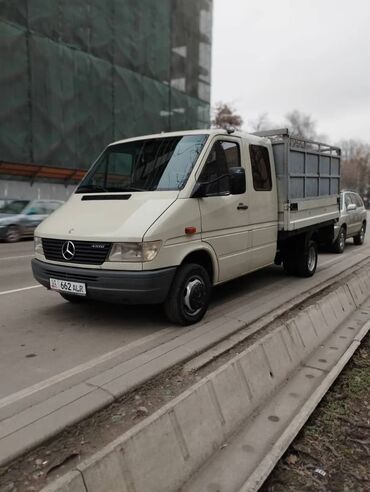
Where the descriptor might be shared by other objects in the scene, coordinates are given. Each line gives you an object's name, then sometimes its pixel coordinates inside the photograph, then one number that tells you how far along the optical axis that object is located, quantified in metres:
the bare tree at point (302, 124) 92.56
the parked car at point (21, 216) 14.82
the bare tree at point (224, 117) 44.16
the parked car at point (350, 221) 11.60
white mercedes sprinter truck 4.38
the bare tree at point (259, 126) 71.72
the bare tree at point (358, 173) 94.12
